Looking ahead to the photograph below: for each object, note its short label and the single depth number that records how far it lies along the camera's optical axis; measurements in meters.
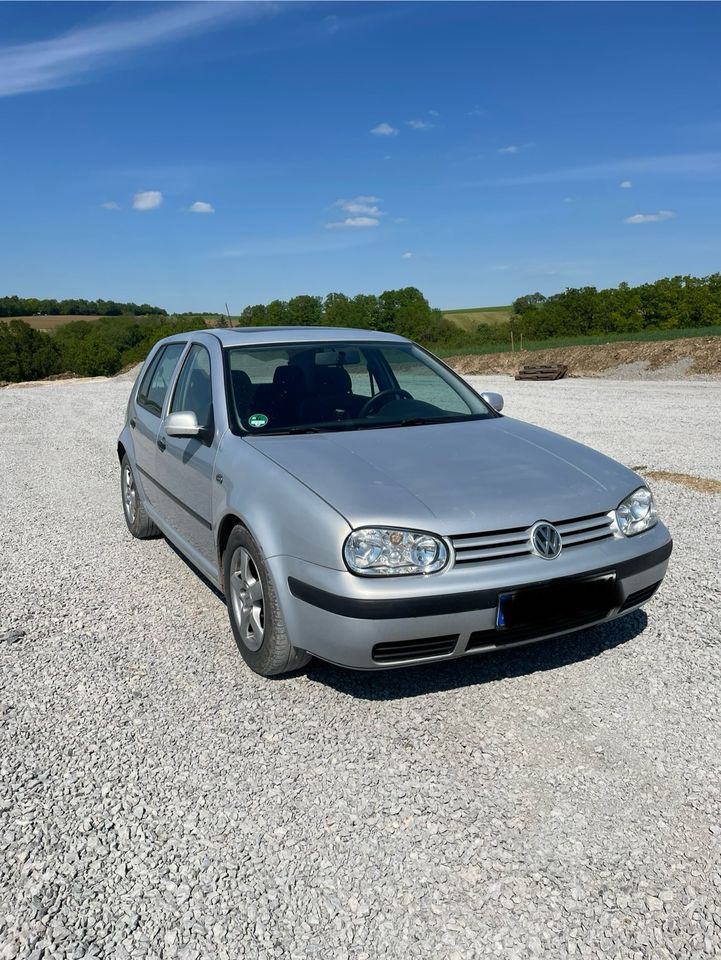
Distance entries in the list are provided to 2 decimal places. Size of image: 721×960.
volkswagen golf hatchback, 2.89
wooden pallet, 27.56
